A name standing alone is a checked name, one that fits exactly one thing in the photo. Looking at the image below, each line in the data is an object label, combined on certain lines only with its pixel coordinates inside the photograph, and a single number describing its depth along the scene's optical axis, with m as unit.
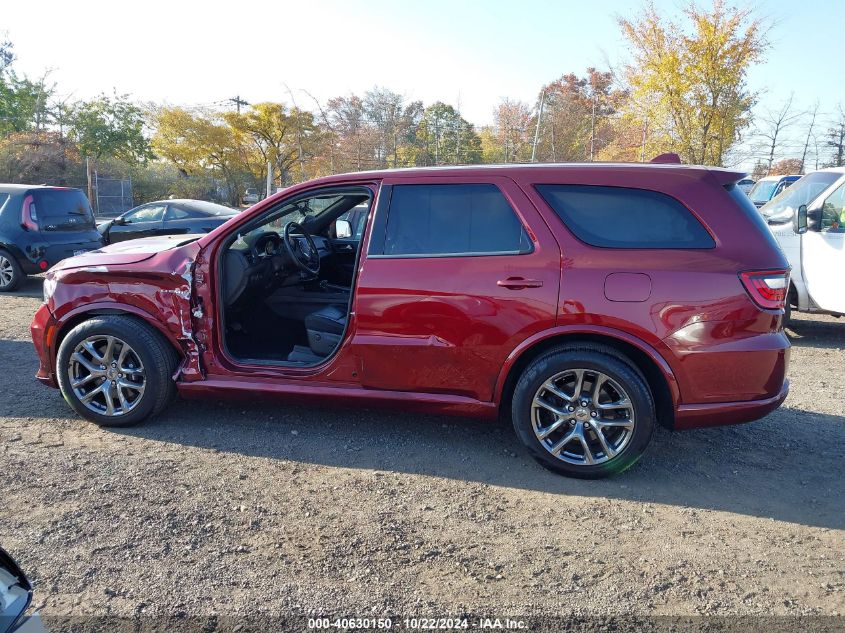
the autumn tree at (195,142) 28.80
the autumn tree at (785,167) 32.53
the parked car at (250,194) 26.39
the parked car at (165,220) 12.06
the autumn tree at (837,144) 30.56
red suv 3.50
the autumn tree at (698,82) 15.91
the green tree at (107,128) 25.80
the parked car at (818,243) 6.81
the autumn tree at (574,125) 27.64
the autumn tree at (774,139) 27.77
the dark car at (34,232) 9.80
